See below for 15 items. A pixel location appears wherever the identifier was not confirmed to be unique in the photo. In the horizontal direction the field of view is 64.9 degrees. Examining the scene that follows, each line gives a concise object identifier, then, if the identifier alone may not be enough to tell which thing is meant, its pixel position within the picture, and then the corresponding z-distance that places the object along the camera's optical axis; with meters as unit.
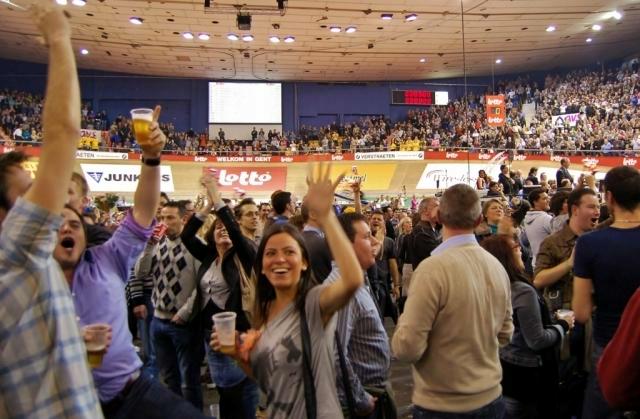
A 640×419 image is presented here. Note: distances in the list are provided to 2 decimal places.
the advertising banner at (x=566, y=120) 22.09
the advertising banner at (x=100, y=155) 17.83
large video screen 26.77
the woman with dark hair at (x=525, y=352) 2.56
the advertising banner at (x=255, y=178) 20.23
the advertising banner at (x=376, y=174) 20.03
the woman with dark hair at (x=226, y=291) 3.02
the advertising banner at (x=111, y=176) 17.92
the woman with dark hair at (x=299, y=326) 1.68
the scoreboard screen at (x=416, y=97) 27.88
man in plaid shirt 1.14
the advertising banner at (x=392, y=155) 19.50
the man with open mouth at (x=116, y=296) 1.79
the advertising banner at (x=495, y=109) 19.64
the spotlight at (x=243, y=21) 14.66
